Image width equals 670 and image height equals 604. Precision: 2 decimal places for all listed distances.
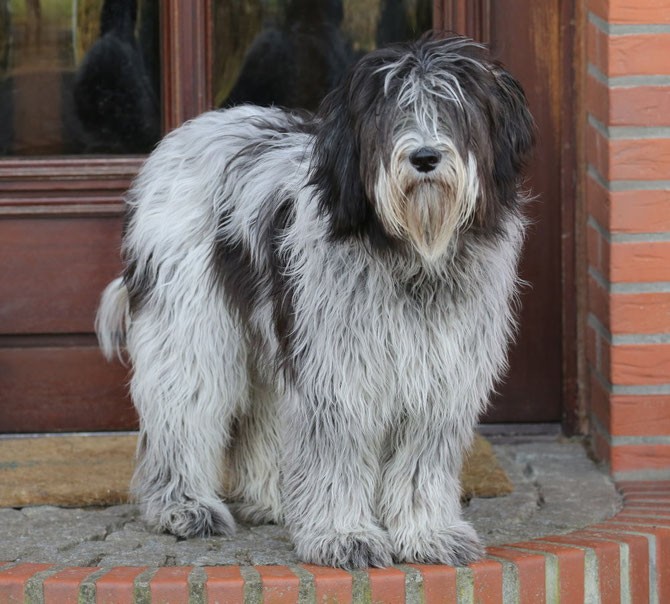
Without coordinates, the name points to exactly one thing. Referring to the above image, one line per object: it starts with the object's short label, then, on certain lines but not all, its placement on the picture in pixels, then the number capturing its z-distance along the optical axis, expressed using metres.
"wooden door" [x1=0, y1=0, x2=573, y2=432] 7.55
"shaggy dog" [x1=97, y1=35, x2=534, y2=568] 5.34
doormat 6.93
